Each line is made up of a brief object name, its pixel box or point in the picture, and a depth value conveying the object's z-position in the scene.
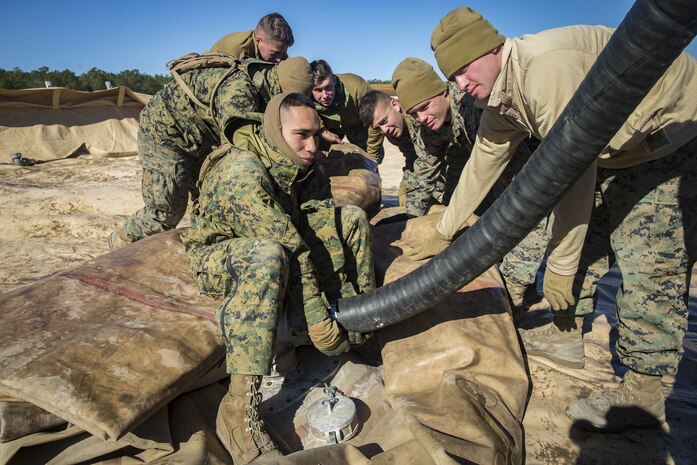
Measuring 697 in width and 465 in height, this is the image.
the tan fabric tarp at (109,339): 1.77
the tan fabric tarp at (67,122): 9.68
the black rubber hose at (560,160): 1.38
